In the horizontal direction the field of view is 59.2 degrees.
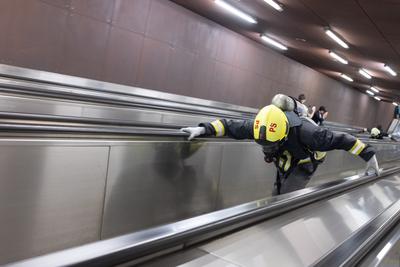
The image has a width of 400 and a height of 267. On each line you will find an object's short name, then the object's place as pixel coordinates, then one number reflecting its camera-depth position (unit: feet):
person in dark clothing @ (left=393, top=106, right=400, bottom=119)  51.27
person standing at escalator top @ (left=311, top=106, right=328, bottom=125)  29.47
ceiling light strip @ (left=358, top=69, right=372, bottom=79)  53.10
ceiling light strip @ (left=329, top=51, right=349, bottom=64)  43.48
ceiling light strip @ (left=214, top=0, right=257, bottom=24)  30.27
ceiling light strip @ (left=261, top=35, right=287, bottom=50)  40.83
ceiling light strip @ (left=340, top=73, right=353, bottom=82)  61.14
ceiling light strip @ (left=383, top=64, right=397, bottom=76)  47.51
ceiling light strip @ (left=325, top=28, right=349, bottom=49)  33.09
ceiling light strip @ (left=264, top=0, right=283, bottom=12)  27.52
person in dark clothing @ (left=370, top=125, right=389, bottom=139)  38.26
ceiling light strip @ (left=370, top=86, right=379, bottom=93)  71.59
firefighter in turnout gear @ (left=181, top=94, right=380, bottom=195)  9.27
